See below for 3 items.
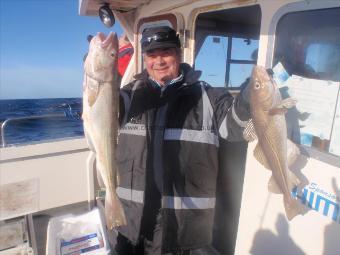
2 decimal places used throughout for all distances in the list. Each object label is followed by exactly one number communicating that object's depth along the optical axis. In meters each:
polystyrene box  2.32
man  2.25
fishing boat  1.93
